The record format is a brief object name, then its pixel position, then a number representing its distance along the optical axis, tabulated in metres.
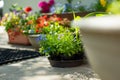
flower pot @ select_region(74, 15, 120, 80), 0.86
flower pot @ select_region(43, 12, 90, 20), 4.16
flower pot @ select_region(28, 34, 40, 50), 3.66
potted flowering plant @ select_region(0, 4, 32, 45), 4.40
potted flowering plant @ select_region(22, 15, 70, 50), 3.68
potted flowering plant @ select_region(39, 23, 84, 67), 2.73
